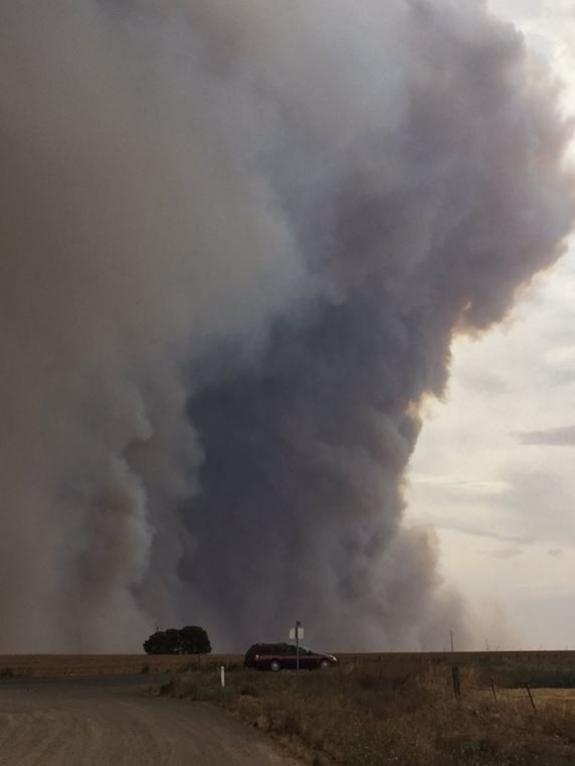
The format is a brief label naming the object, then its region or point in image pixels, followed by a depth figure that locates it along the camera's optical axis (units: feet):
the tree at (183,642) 274.36
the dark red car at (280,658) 180.86
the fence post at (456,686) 104.37
